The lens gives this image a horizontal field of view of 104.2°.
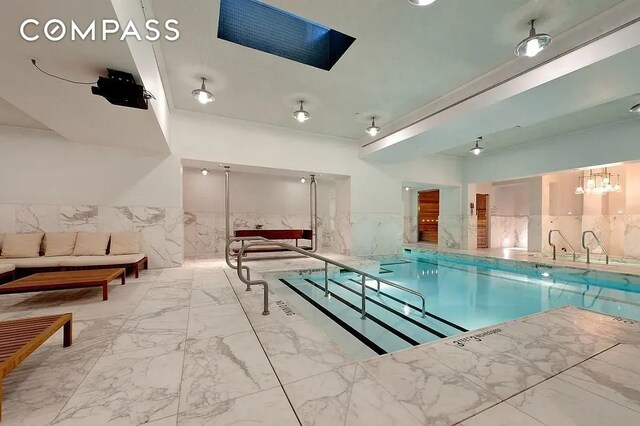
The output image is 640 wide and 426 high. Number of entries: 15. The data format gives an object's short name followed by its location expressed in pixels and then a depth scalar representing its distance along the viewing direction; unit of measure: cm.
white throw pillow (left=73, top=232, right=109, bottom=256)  418
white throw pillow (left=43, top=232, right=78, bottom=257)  409
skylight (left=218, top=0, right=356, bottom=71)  290
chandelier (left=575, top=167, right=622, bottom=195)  687
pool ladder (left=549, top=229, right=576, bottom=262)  751
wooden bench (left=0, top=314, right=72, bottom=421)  125
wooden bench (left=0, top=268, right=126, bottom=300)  260
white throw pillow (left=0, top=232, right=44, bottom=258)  386
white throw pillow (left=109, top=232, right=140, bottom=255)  438
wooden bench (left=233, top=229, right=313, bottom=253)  568
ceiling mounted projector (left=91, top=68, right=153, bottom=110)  235
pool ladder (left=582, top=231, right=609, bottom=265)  668
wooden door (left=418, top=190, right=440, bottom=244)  1100
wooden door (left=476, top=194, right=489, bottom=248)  941
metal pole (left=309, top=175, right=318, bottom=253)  641
